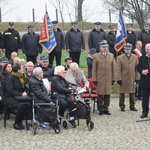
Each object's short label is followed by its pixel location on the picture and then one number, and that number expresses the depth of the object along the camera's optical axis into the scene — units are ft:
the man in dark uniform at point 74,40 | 55.72
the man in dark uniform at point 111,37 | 57.88
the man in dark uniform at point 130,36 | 56.90
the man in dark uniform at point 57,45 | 55.36
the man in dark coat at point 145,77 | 40.50
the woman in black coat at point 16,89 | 37.40
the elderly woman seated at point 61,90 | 38.45
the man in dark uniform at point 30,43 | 53.72
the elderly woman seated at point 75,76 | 41.72
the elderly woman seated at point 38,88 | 37.37
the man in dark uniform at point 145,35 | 56.13
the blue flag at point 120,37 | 55.21
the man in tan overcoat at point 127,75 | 44.86
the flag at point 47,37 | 53.57
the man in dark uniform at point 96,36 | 55.62
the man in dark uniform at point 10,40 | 54.34
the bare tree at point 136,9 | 81.82
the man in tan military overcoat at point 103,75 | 43.42
